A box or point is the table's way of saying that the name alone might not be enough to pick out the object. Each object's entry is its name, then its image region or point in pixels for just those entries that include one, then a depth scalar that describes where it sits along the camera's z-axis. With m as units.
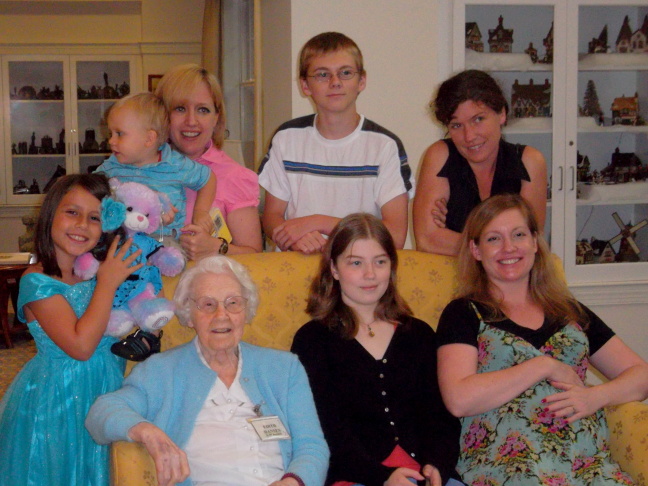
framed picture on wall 7.76
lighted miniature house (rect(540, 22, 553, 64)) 3.96
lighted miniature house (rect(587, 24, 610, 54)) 4.09
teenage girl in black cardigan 1.96
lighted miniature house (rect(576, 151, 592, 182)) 4.12
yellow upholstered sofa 2.04
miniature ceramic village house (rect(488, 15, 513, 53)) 3.98
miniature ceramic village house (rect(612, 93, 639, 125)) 4.21
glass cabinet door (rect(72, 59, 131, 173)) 8.01
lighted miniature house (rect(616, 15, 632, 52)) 4.12
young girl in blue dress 2.00
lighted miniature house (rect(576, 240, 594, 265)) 4.12
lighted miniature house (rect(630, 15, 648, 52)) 4.16
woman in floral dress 1.96
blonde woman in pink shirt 2.40
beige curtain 5.41
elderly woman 1.81
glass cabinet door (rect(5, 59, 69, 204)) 7.99
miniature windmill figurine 4.24
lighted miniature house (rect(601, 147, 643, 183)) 4.20
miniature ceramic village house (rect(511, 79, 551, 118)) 4.02
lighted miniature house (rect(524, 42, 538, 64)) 3.99
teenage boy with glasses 2.50
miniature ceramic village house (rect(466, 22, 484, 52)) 3.91
